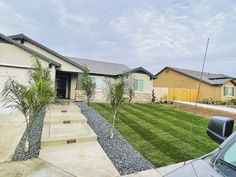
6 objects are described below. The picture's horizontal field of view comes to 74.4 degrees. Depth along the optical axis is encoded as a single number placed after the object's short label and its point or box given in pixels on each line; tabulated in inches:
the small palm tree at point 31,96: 189.8
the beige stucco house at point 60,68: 401.1
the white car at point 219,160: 59.8
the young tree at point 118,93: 242.3
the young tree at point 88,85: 500.3
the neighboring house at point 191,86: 831.3
